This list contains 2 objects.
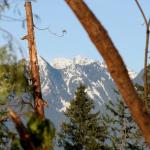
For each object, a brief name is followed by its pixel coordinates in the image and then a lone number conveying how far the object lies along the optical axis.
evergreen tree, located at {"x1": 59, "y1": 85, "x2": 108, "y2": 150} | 86.77
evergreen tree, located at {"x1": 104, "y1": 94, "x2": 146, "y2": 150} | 86.05
